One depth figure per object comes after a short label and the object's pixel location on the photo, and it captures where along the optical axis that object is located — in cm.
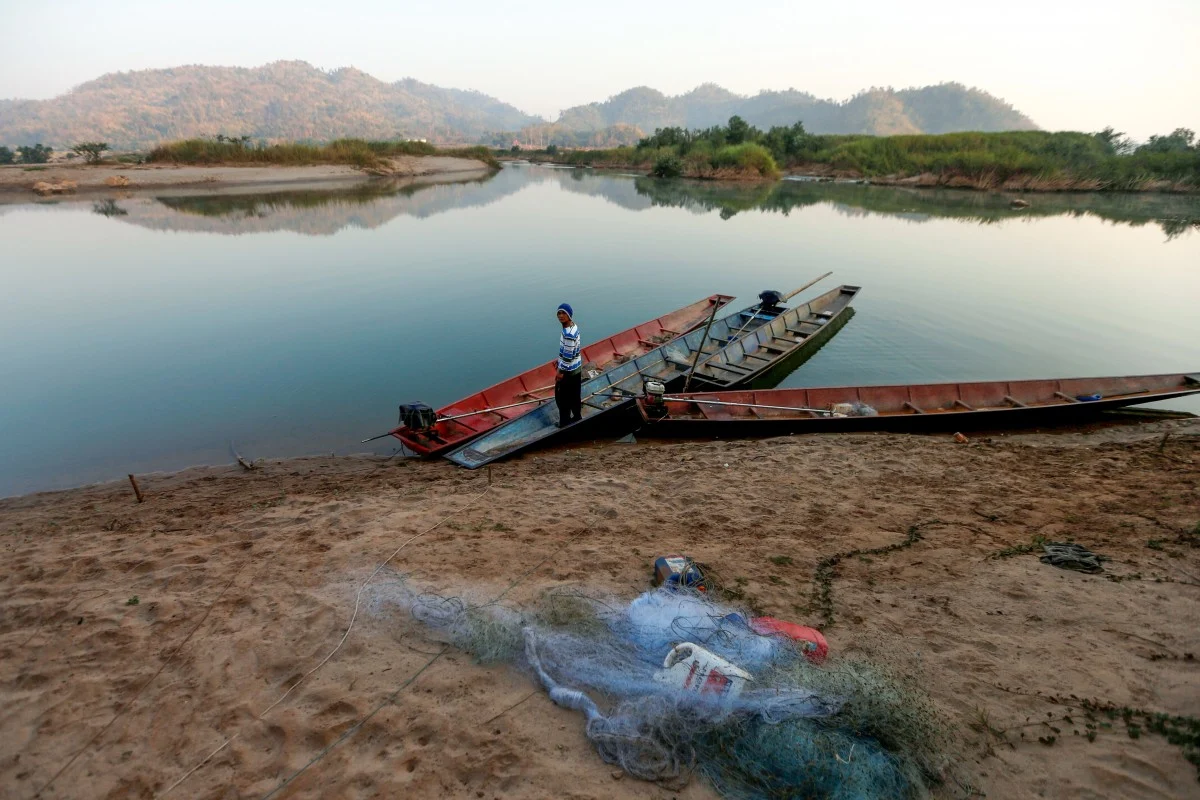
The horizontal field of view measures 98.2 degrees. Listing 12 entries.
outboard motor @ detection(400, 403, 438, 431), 800
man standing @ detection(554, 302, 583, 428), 742
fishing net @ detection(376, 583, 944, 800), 275
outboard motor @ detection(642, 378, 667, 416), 878
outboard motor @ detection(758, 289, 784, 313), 1387
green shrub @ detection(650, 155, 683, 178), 5428
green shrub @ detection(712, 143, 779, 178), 5041
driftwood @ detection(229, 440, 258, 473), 792
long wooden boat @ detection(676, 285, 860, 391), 1075
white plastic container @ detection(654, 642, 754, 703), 315
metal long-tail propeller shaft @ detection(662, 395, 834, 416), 902
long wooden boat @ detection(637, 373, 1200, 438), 894
